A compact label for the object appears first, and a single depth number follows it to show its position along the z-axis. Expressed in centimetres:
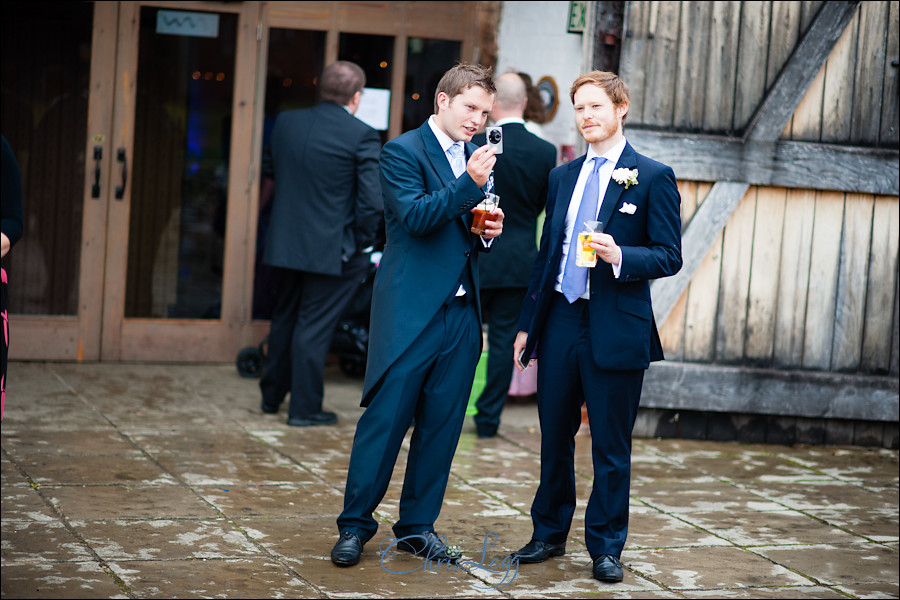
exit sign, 770
